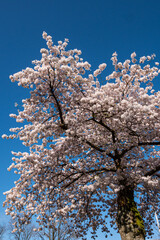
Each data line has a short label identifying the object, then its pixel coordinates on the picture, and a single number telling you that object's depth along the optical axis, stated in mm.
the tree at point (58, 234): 27917
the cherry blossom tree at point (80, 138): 9289
